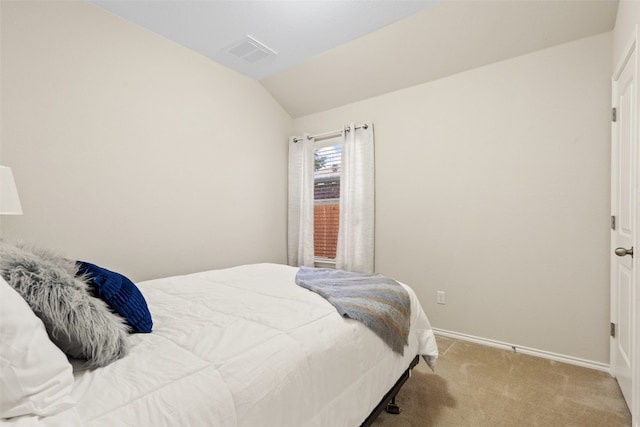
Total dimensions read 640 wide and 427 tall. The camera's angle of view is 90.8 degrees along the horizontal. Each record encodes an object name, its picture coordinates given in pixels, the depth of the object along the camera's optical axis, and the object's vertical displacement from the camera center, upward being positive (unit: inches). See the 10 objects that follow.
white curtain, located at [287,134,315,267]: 156.9 +5.3
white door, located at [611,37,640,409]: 66.4 -0.7
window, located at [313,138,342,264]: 155.0 +6.4
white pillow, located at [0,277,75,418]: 25.5 -13.5
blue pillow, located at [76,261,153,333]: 45.2 -12.5
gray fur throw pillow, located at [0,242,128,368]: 34.0 -10.9
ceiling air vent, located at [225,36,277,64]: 116.6 +62.5
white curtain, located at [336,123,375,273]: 138.2 +4.0
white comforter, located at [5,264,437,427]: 31.5 -18.9
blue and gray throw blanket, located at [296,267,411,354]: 59.4 -18.2
